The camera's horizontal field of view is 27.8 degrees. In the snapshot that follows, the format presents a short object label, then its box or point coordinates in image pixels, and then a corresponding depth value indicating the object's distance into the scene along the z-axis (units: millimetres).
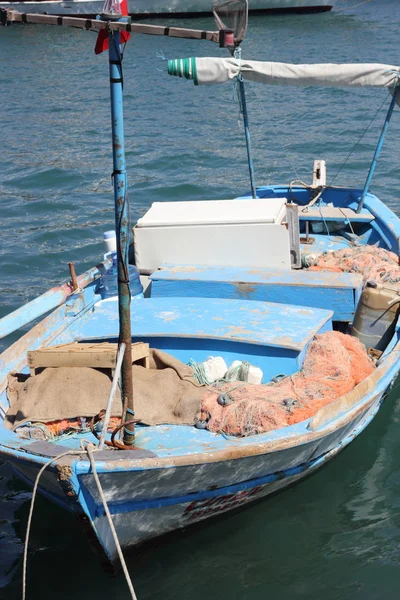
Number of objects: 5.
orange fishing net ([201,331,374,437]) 6352
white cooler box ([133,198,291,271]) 8312
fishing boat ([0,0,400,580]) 5598
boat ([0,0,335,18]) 38500
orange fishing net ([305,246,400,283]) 8477
